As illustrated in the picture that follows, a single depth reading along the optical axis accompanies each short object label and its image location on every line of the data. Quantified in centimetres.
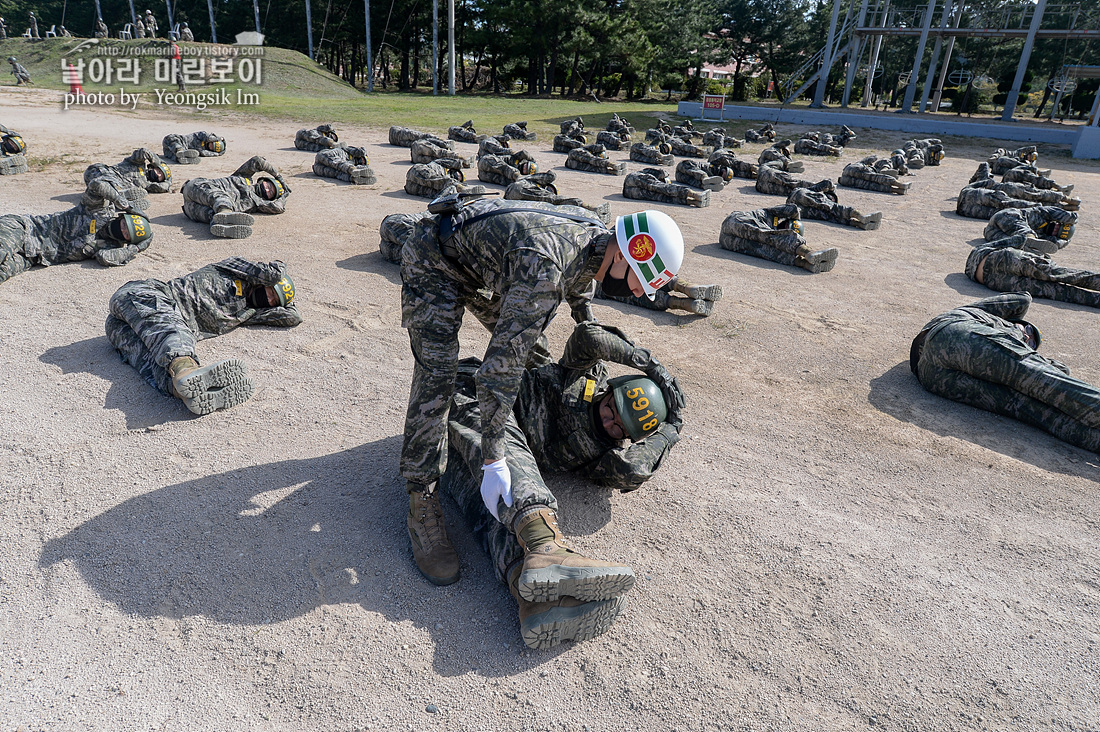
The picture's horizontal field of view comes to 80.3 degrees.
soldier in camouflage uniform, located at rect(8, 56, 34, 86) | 3694
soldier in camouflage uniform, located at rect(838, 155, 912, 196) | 2023
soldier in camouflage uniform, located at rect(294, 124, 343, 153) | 2142
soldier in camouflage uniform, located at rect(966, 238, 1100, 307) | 1072
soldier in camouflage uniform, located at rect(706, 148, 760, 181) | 2111
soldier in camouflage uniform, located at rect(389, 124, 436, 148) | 2375
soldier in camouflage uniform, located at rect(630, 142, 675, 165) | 2356
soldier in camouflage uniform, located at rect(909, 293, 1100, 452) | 633
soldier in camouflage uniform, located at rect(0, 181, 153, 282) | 906
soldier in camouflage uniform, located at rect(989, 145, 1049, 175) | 2383
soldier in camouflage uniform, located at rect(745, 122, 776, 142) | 3127
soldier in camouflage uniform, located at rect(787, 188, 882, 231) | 1541
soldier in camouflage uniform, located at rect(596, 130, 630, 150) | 2705
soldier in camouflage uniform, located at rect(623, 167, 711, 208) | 1722
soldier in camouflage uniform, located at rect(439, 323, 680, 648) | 375
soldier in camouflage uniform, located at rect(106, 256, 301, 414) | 597
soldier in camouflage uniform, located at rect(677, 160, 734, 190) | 1942
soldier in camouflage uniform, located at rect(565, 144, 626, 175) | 2144
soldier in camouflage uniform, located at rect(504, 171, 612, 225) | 1320
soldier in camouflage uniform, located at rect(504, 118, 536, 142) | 2798
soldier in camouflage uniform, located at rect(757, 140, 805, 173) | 2319
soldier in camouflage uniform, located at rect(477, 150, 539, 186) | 1808
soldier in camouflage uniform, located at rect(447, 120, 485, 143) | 2641
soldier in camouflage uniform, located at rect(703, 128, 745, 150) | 2822
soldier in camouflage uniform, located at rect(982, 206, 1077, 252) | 1375
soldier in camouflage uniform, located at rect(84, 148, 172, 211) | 1254
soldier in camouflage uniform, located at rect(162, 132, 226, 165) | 1788
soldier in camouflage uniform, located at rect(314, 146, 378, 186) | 1705
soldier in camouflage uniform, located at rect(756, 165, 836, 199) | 1953
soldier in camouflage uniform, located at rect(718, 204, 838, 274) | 1177
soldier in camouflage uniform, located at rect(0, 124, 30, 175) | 1537
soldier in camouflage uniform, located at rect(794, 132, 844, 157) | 2783
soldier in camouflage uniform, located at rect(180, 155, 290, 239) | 1155
